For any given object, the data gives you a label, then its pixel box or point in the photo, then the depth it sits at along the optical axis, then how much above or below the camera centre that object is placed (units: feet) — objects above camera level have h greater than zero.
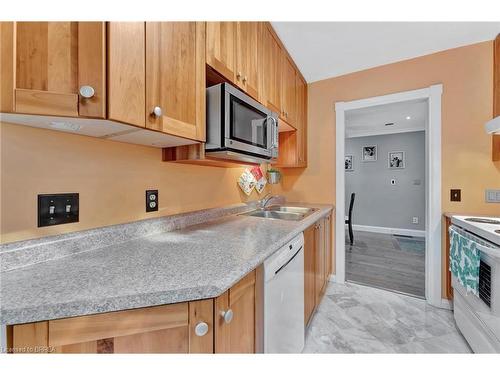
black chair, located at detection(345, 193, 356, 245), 12.47 -2.25
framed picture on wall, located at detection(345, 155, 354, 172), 16.65 +1.96
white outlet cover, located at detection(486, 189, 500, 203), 5.82 -0.21
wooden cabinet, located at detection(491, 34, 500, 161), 5.61 +2.62
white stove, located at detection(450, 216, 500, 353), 3.81 -2.11
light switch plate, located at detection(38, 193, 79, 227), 2.59 -0.28
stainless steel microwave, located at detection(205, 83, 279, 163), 3.57 +1.17
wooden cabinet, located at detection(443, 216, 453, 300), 6.20 -2.35
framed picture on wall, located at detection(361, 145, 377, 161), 15.71 +2.62
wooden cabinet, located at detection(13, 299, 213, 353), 1.71 -1.26
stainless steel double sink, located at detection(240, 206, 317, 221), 6.40 -0.79
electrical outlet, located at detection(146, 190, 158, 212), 3.79 -0.23
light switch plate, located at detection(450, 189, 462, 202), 6.21 -0.20
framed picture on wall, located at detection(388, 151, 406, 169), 14.78 +2.00
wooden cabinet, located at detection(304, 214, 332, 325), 4.91 -2.05
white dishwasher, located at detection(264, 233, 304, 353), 3.00 -1.83
